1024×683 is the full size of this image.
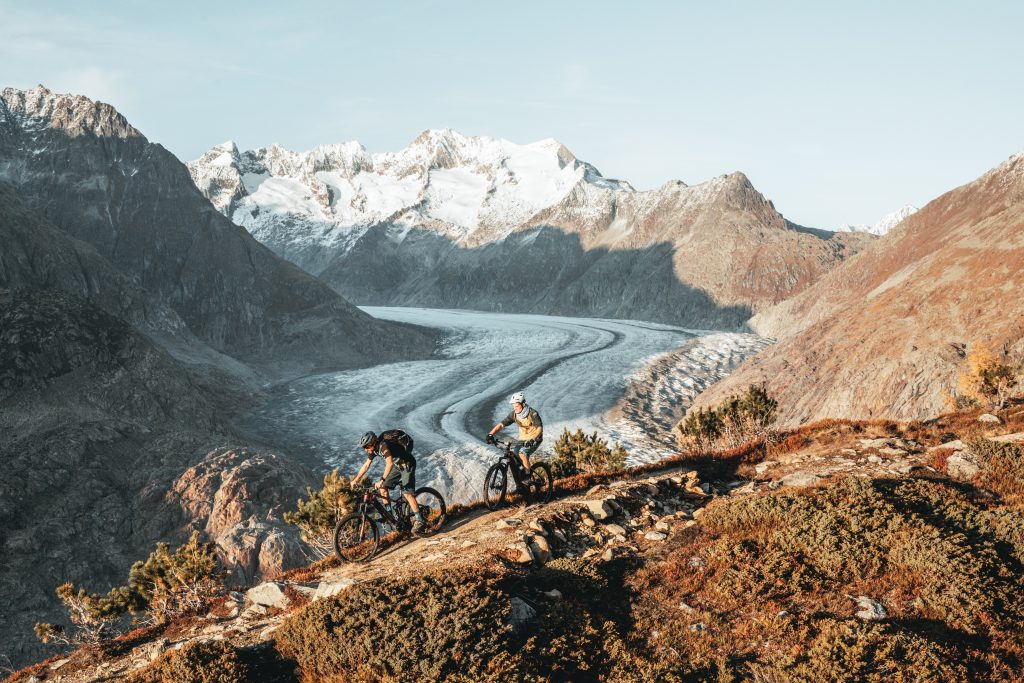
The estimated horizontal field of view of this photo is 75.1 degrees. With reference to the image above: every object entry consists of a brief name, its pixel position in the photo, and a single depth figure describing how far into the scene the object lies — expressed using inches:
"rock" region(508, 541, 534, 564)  508.1
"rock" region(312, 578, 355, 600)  487.6
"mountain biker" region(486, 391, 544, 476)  623.8
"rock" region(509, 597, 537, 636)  415.9
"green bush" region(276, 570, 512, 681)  381.7
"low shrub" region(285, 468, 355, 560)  916.6
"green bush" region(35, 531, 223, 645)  624.7
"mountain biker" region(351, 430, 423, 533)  572.1
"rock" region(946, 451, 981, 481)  573.4
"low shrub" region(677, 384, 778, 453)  1123.9
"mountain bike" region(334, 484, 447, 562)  595.5
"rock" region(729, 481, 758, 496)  635.5
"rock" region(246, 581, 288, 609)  521.4
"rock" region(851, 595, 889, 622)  394.9
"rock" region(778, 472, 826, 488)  614.2
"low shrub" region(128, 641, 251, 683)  404.5
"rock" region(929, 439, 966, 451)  638.5
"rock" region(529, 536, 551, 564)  516.4
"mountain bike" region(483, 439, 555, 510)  632.4
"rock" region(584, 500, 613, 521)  571.8
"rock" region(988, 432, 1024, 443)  603.5
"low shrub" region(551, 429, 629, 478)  1076.5
